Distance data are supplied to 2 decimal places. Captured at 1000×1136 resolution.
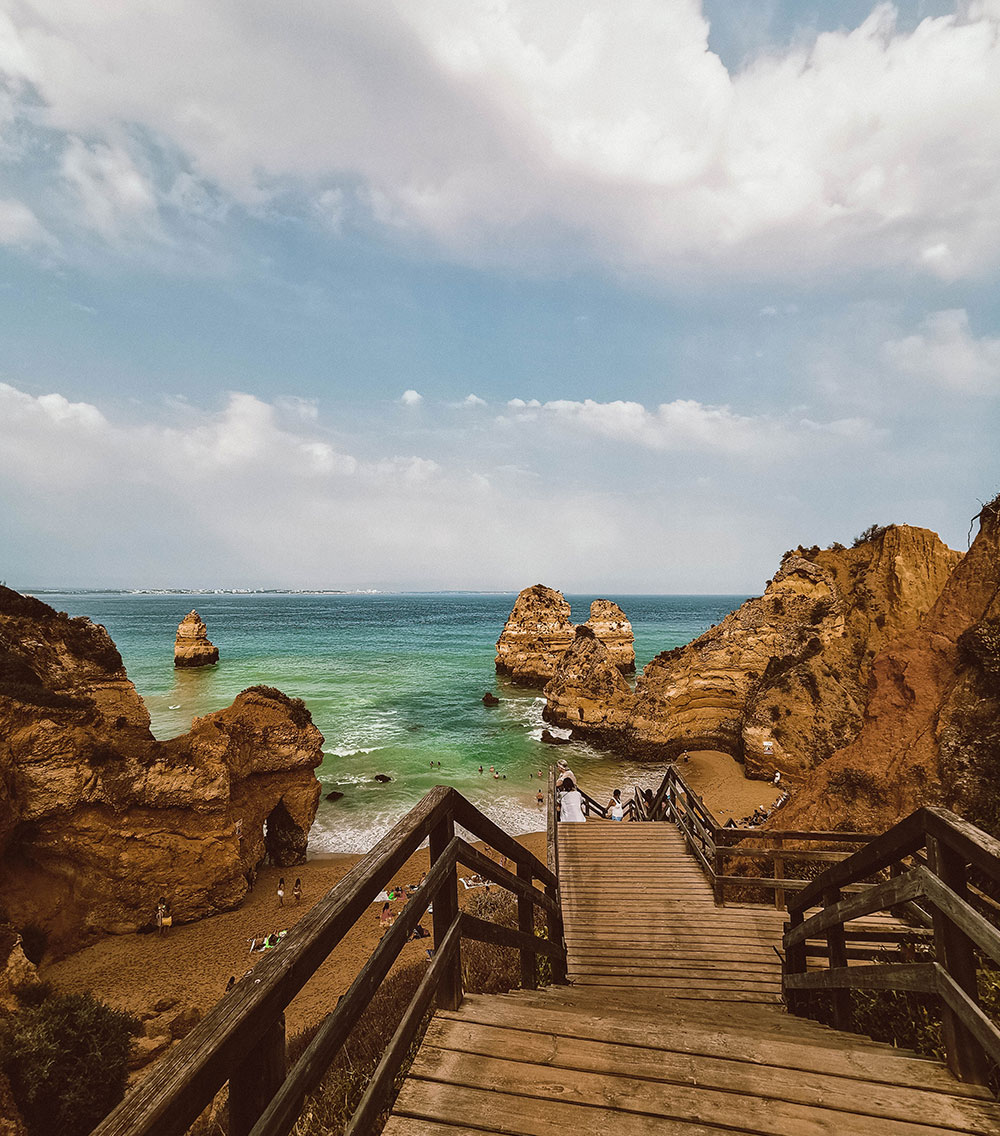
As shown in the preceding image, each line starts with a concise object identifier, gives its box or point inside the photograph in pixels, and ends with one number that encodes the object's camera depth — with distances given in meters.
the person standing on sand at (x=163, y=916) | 14.48
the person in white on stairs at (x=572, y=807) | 13.08
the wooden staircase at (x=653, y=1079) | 2.33
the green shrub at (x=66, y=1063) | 8.24
